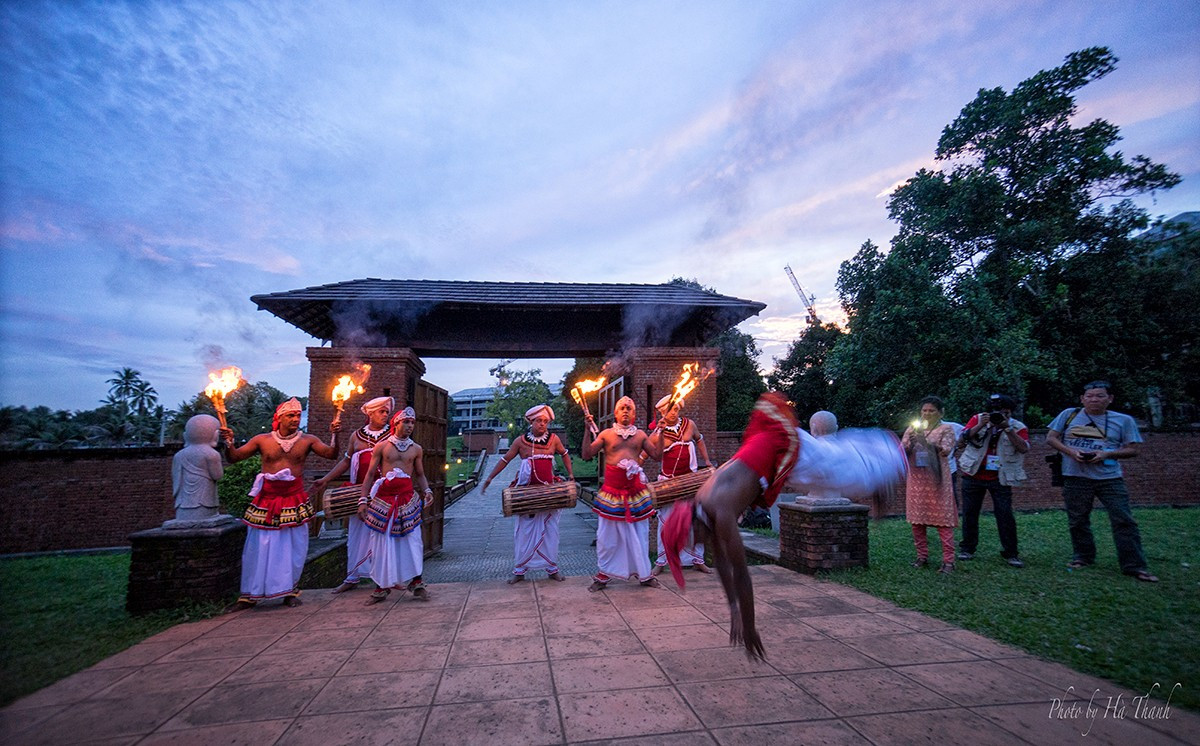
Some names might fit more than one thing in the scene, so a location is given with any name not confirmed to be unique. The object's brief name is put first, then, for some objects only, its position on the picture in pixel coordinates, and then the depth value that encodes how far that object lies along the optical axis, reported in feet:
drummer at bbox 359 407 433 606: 17.79
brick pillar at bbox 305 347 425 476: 27.86
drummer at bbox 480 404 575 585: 20.17
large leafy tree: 50.34
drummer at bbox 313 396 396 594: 19.30
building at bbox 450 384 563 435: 338.34
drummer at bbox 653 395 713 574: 20.79
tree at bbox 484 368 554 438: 173.99
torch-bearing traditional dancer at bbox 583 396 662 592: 19.03
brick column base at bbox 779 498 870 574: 19.33
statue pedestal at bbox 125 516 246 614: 15.98
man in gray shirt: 17.95
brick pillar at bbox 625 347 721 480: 29.43
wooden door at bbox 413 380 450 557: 28.71
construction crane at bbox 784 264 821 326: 106.63
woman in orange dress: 19.56
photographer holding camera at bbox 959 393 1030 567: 20.27
